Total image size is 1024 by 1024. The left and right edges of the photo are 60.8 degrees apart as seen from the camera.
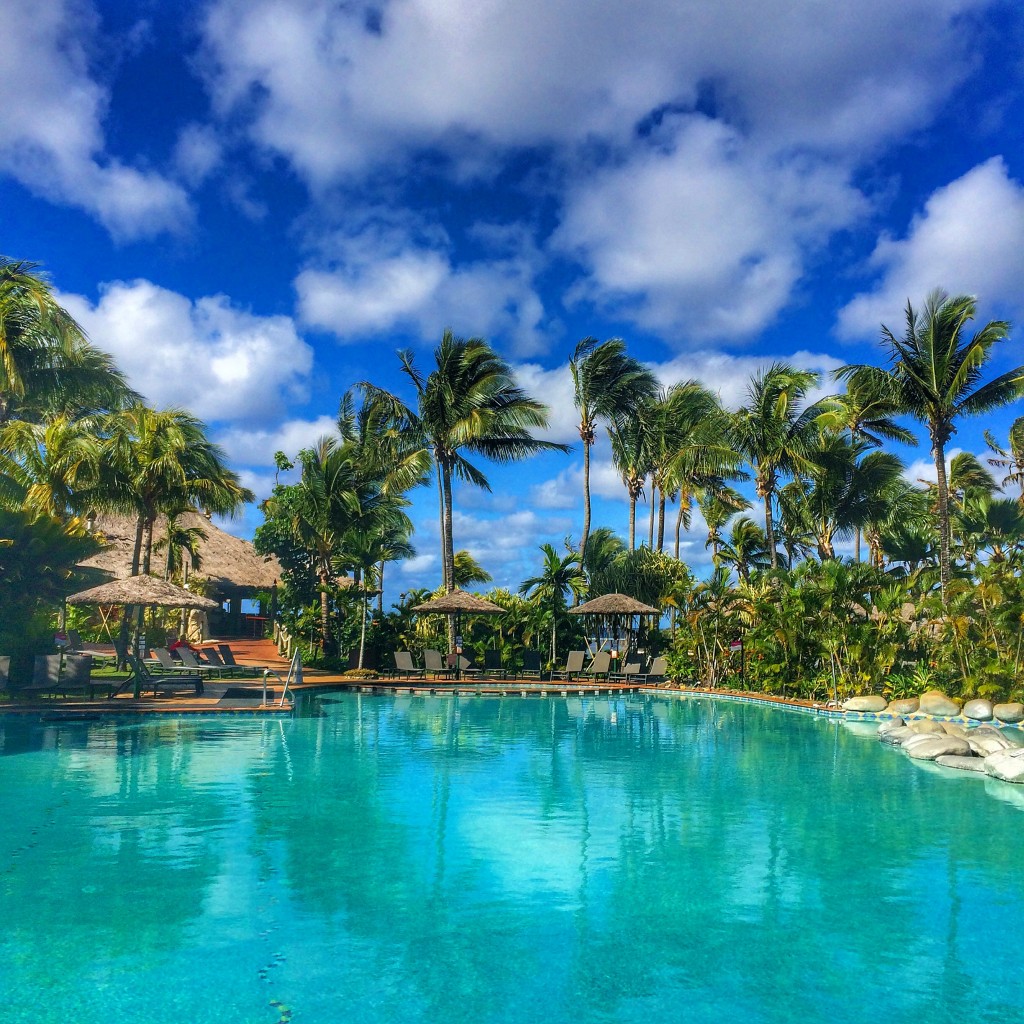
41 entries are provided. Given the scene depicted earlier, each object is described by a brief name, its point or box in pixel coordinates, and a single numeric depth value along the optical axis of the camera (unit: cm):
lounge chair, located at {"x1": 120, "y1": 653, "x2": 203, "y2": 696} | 1623
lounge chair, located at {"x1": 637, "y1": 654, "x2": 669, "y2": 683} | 2283
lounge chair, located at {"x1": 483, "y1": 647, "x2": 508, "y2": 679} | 2430
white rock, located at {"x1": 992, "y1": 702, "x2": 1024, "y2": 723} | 1491
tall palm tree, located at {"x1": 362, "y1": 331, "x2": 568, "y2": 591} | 2670
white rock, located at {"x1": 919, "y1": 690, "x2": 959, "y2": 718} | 1571
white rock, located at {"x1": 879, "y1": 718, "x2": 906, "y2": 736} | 1431
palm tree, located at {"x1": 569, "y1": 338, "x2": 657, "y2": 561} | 2934
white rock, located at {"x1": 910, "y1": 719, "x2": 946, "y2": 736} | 1352
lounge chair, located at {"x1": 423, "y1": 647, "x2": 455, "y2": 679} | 2291
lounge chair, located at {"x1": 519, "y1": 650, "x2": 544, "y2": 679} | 2377
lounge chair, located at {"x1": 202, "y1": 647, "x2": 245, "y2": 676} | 1970
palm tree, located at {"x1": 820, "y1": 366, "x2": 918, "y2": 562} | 2501
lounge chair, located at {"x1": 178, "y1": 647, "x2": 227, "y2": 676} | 1819
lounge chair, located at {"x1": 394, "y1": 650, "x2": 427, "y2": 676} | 2287
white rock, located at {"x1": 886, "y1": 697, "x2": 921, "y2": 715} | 1611
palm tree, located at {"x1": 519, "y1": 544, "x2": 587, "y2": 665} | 2478
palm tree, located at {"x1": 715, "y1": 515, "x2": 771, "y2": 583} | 2528
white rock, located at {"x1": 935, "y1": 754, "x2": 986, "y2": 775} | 1152
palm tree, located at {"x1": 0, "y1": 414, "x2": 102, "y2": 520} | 2002
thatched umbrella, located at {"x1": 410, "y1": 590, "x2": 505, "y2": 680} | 2306
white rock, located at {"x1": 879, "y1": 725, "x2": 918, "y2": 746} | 1371
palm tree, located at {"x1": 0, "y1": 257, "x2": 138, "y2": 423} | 1548
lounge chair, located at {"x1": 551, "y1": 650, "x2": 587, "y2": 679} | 2353
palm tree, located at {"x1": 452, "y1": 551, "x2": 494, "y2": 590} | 3347
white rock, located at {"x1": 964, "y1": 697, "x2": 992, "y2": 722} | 1524
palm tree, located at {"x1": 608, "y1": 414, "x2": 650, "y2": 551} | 3005
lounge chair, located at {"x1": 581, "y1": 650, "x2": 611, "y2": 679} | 2375
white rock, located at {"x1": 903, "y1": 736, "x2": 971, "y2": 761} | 1215
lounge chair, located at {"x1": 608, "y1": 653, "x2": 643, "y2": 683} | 2347
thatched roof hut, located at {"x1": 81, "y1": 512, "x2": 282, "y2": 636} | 3722
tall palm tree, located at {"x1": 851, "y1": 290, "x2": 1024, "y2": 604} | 1986
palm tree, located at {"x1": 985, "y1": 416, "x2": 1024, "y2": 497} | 3059
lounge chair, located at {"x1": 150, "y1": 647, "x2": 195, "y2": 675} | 1767
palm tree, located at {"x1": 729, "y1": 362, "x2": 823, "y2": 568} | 2480
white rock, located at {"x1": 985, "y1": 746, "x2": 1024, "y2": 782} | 1059
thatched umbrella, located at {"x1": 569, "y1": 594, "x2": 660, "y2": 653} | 2303
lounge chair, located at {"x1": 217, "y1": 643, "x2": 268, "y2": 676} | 2048
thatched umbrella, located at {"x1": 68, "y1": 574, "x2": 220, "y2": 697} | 1620
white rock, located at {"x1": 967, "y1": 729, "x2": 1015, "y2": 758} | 1194
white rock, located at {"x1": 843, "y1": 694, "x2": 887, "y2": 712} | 1681
